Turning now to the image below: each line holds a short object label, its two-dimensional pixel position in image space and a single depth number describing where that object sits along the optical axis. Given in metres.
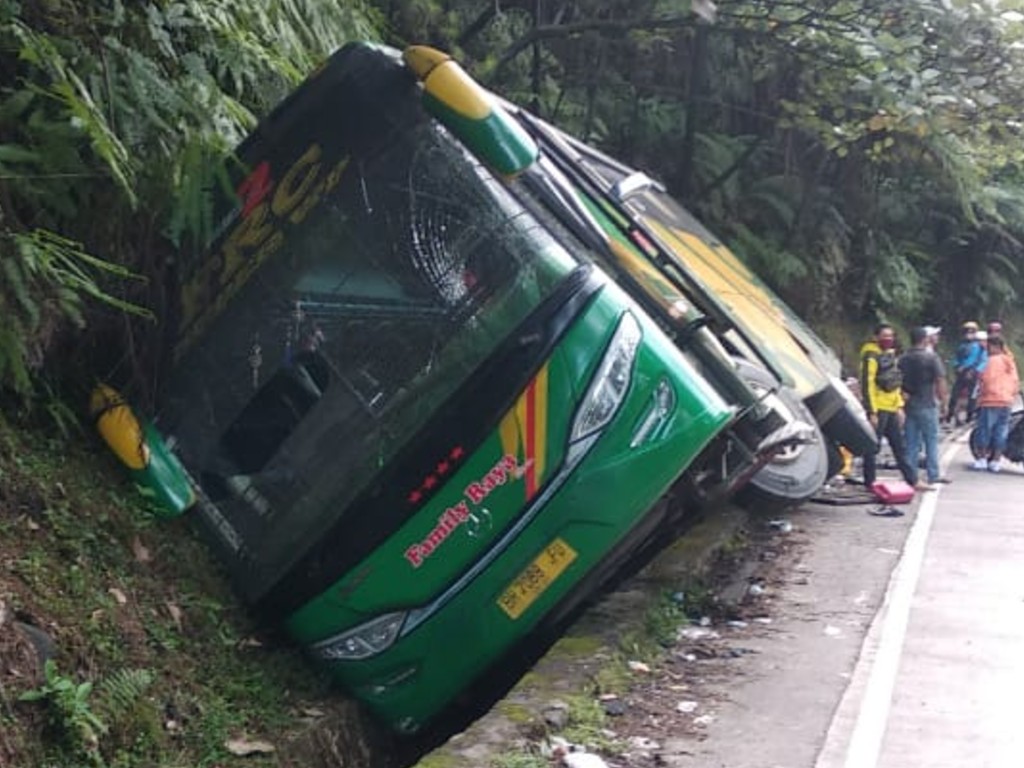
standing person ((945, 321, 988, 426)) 17.42
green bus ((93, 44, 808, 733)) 5.12
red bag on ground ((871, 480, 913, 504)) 10.78
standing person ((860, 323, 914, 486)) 12.00
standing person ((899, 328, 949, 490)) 12.05
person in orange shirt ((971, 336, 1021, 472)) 14.08
